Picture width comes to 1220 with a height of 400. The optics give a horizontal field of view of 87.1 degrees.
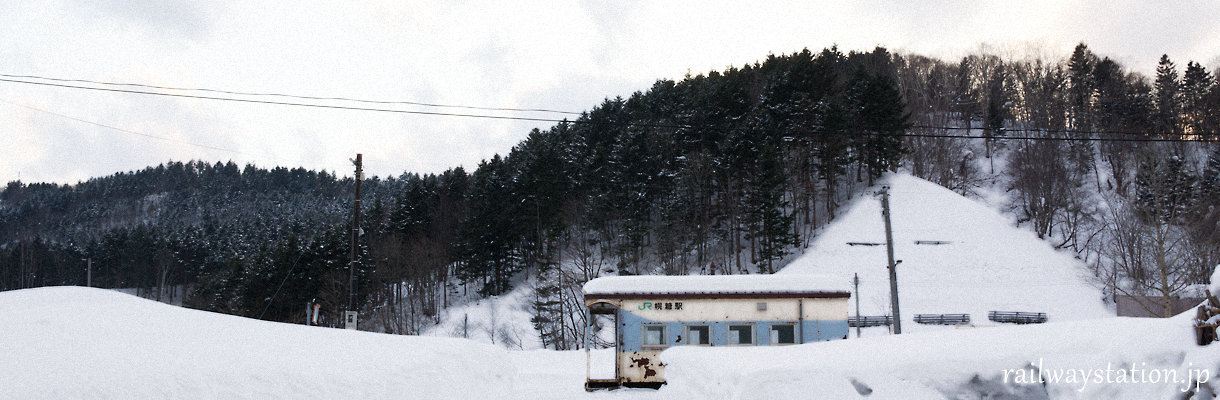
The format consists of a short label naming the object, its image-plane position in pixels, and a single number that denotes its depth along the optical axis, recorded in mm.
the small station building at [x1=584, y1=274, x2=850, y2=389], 17266
